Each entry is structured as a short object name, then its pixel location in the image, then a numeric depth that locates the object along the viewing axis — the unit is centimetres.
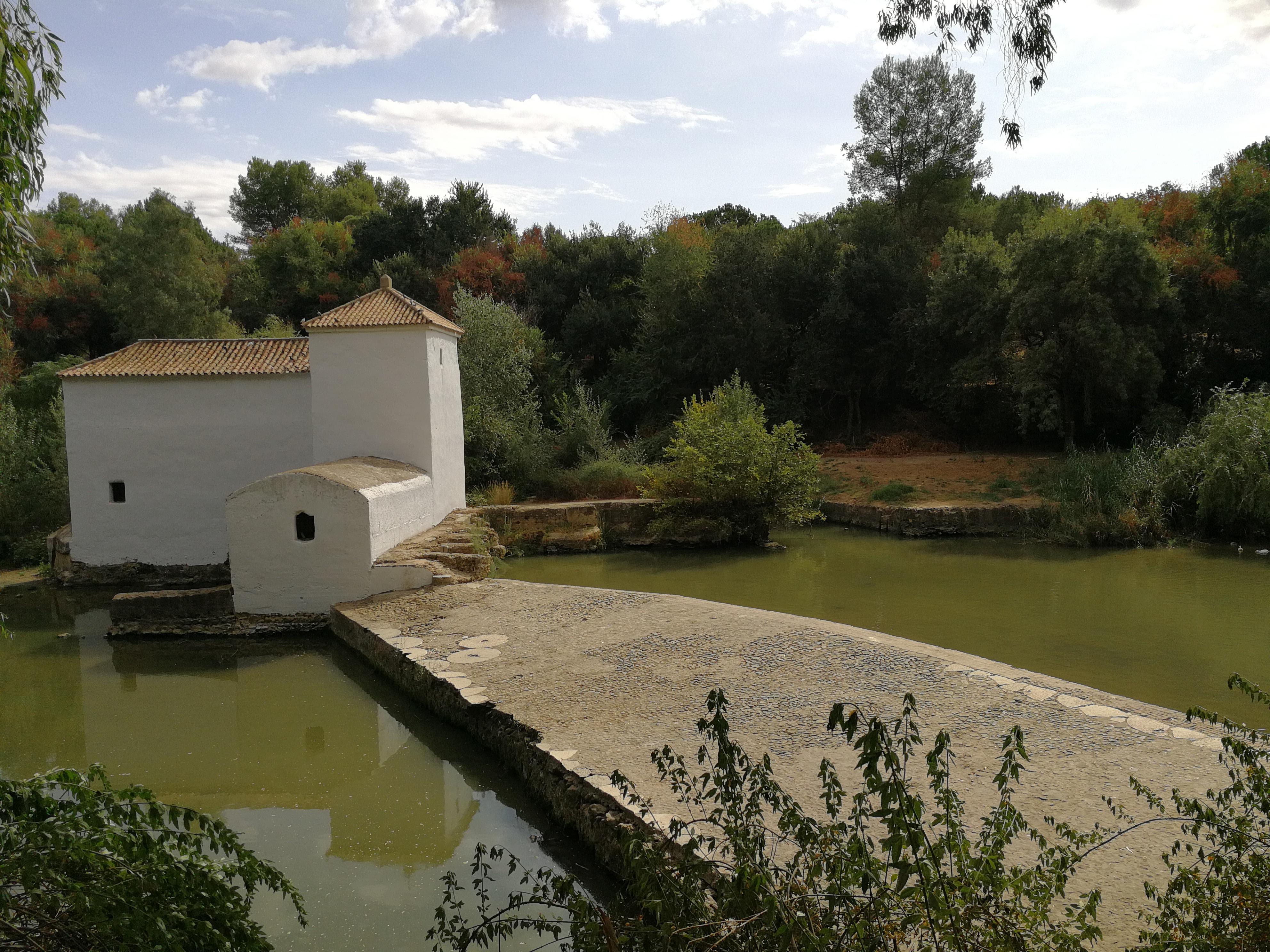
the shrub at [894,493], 1967
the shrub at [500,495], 1912
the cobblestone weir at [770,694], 546
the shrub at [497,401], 2108
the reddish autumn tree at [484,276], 3216
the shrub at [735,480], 1695
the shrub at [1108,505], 1611
